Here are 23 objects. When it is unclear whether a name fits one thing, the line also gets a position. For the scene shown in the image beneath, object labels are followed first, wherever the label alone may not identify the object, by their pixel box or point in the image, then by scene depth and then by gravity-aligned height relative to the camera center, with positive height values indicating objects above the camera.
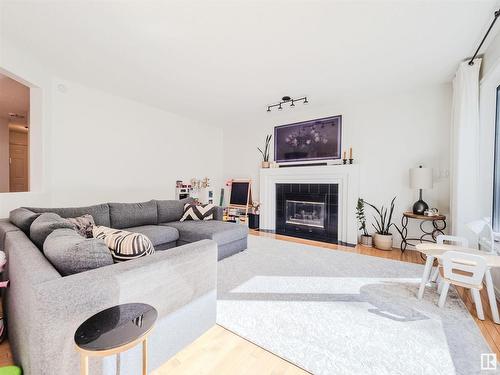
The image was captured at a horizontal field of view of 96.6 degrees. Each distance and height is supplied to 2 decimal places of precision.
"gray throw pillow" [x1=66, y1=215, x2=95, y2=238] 2.13 -0.43
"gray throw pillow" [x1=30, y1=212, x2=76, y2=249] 1.50 -0.31
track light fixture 4.05 +1.57
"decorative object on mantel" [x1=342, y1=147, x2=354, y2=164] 4.14 +0.48
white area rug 1.40 -1.09
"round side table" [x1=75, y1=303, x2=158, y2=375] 0.78 -0.57
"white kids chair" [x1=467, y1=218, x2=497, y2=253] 2.25 -0.57
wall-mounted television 4.40 +0.94
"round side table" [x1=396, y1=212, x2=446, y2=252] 3.27 -0.72
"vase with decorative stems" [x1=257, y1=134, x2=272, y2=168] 5.32 +0.81
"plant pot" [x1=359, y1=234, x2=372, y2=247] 3.95 -0.99
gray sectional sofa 0.90 -0.58
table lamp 3.29 +0.06
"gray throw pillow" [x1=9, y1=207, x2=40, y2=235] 1.88 -0.32
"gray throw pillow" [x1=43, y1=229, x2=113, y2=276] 1.10 -0.37
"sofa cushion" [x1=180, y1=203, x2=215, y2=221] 3.76 -0.48
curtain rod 1.92 +1.49
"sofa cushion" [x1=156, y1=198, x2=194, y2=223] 3.62 -0.44
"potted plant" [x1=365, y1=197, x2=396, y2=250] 3.68 -0.76
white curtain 2.67 +0.42
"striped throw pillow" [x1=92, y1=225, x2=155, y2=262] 1.36 -0.39
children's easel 5.55 -0.28
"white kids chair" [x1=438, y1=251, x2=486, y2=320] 1.75 -0.71
